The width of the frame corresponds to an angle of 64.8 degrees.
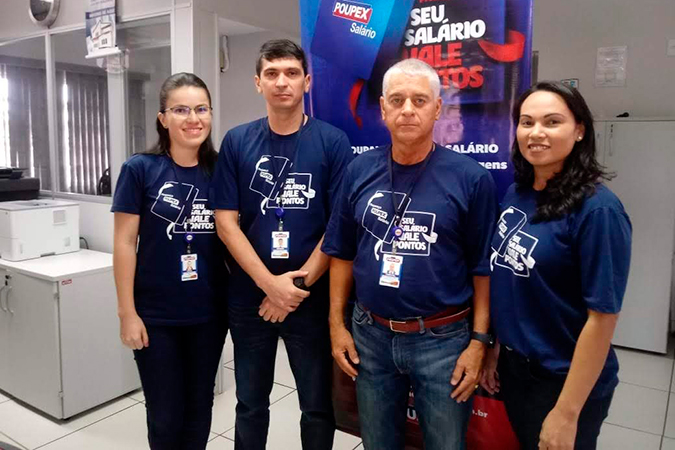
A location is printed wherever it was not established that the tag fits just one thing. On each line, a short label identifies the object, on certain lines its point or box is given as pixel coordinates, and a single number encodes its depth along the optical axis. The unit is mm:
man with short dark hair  1793
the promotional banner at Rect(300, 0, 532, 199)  1849
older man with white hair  1526
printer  3129
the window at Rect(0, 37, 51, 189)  4727
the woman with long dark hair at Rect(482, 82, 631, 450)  1265
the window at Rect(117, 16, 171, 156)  3297
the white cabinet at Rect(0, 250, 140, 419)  2875
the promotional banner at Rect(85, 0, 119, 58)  3344
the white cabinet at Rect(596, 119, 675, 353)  4016
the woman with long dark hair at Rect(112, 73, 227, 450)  1852
